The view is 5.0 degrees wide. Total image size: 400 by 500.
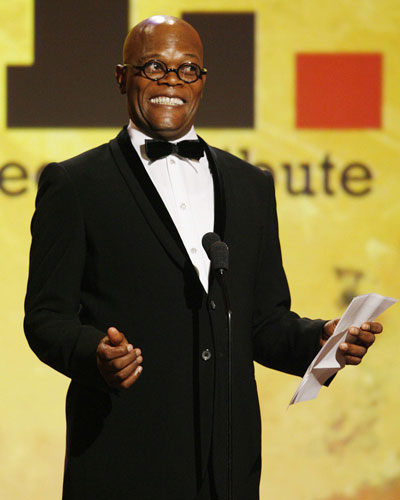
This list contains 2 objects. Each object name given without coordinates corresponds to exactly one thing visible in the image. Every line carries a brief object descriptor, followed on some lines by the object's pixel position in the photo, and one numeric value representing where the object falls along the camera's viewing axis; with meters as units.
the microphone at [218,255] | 8.44
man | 8.56
